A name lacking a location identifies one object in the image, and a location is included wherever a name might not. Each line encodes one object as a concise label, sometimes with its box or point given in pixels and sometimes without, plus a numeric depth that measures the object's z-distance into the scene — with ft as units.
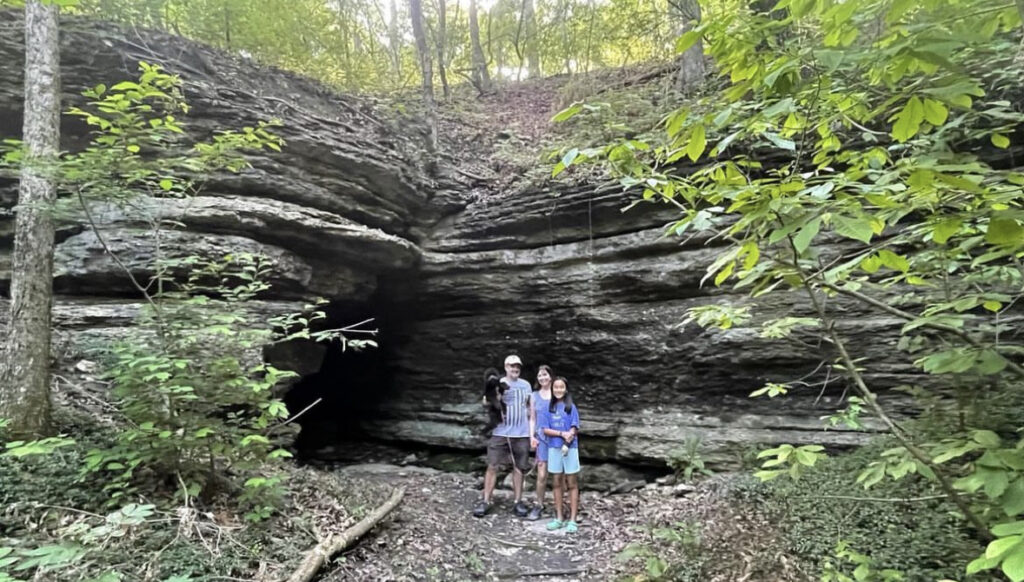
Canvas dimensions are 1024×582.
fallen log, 13.71
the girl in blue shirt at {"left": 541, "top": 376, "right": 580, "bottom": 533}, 21.52
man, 23.45
